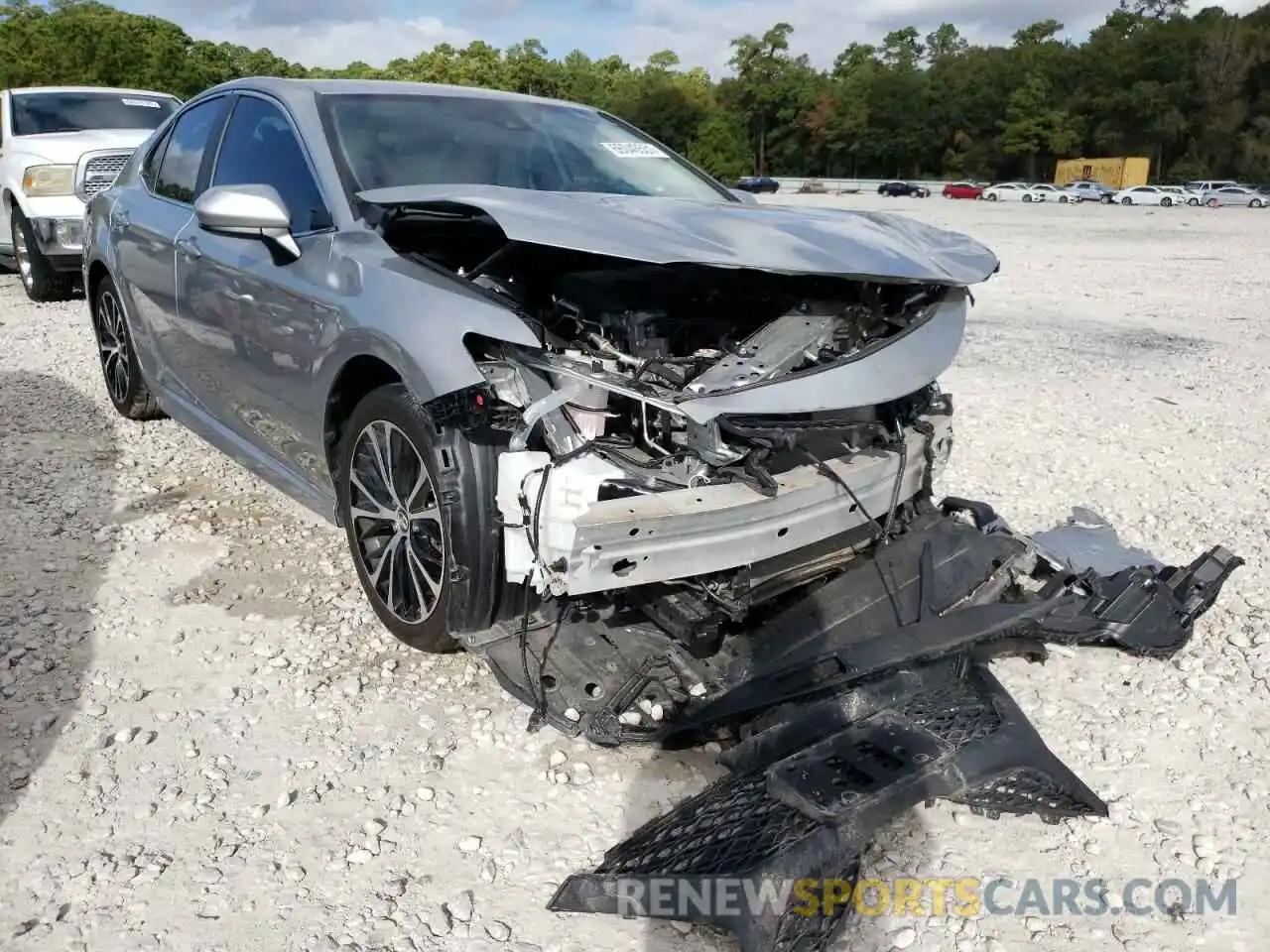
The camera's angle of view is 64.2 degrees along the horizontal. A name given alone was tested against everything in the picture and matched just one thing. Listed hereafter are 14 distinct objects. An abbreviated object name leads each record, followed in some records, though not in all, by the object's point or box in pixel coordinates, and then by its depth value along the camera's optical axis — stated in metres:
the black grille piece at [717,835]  2.18
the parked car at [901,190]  57.09
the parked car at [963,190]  55.95
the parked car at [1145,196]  45.50
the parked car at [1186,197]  45.47
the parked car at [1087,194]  49.06
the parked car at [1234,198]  45.66
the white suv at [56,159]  8.79
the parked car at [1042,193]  50.42
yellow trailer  64.69
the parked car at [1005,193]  52.34
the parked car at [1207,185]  51.03
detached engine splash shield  2.16
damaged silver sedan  2.49
